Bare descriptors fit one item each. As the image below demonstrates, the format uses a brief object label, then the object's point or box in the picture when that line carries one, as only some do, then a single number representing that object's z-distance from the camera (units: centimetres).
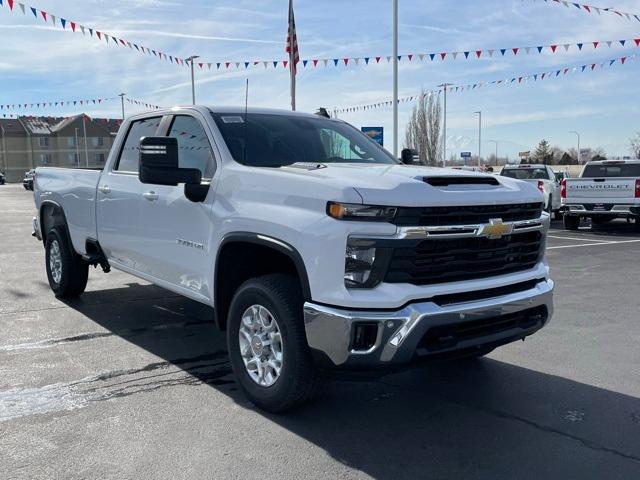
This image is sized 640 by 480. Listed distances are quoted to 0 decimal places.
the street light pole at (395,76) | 2027
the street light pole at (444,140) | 5066
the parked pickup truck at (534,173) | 1973
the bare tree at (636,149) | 7795
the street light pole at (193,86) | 2779
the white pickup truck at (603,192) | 1548
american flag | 1806
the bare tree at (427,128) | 5350
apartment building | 9100
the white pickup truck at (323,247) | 340
